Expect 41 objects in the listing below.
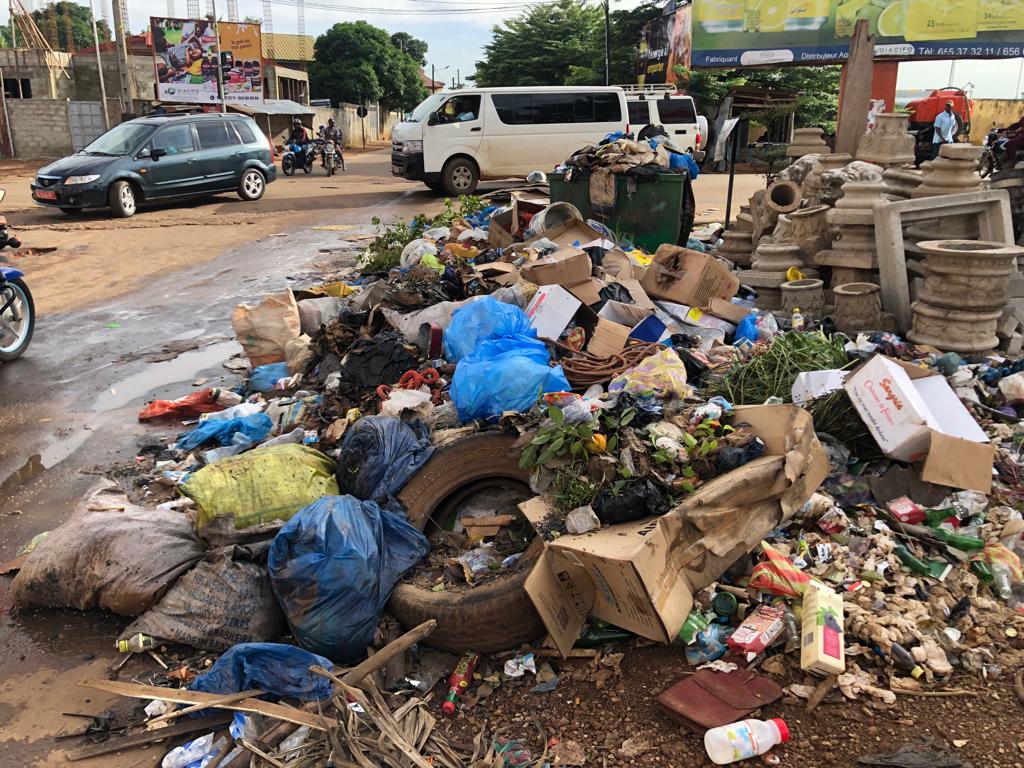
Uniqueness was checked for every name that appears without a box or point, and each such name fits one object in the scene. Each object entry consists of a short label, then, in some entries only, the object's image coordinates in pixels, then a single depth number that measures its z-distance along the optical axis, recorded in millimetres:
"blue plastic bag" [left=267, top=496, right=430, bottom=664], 3115
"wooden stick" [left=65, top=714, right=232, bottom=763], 2775
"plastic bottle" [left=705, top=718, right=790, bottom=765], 2521
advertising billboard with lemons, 23281
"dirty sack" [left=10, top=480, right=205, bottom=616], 3393
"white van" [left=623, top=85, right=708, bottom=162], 17812
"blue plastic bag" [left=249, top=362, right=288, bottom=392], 6016
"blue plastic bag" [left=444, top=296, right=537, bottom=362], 5004
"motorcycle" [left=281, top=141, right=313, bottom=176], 23625
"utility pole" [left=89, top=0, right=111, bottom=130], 25359
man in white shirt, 15234
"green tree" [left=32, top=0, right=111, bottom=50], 32906
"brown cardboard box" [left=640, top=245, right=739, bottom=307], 6102
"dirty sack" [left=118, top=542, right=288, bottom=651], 3254
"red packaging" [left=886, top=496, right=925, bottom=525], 3660
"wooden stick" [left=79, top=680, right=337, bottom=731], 2725
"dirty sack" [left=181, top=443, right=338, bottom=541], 3713
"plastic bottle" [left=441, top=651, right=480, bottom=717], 2945
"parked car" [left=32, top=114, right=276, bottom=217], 13273
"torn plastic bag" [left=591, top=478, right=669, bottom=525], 3232
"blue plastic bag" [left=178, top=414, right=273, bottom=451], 5109
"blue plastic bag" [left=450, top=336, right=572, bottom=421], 4207
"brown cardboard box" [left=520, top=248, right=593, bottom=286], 5836
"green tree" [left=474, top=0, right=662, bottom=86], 35969
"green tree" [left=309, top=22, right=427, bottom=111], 45000
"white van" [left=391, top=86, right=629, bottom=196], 15234
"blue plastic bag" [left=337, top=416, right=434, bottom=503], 3842
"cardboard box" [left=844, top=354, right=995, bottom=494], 3670
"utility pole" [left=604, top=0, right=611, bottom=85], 31391
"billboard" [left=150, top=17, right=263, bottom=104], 27750
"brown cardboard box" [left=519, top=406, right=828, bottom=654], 2912
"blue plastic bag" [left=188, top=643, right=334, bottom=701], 2908
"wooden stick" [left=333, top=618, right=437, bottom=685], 2879
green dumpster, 8281
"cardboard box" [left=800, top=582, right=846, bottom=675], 2729
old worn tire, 3162
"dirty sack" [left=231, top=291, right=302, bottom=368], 6379
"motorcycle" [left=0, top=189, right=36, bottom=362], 6590
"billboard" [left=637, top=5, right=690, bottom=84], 27469
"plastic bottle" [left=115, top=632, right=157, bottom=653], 3246
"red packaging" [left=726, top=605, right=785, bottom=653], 2916
